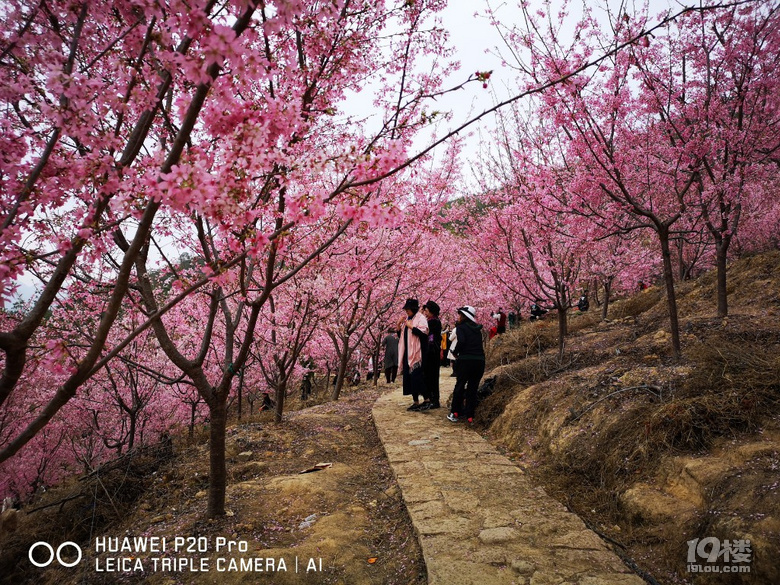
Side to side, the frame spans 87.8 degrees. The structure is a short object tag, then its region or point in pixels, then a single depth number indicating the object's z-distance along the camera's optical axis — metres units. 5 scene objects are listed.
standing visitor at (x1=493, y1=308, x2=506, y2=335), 19.21
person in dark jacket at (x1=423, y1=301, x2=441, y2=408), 7.46
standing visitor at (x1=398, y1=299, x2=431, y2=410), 7.44
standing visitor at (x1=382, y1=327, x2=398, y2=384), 13.02
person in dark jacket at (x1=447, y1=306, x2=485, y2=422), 6.38
